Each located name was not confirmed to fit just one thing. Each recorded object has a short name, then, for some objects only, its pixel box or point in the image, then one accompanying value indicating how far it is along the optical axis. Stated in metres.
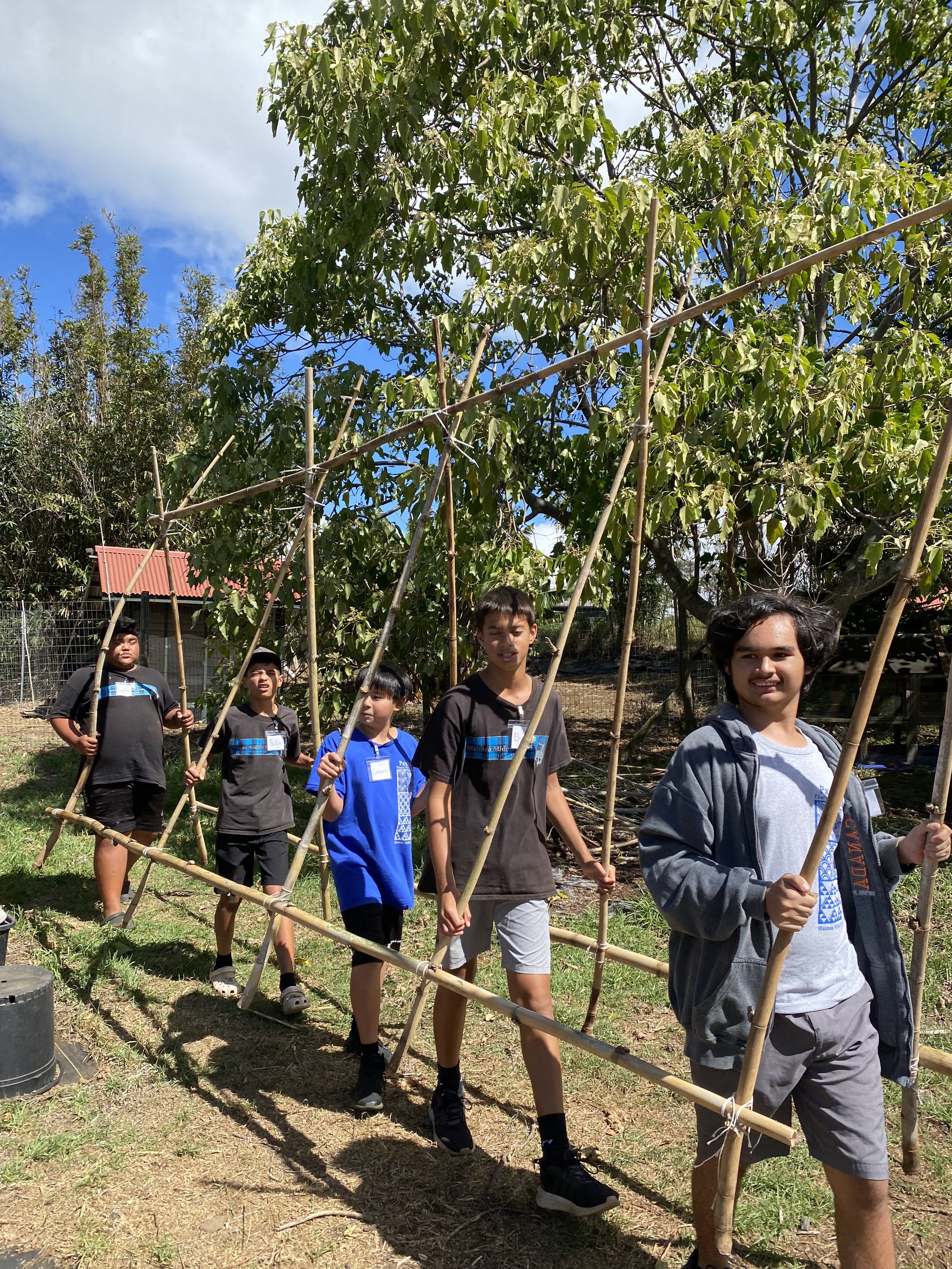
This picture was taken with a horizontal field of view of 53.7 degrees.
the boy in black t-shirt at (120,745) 5.03
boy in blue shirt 3.27
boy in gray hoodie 1.94
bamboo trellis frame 1.84
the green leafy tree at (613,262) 4.81
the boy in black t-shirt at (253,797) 4.29
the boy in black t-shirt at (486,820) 2.87
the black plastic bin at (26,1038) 3.37
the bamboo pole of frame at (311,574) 3.64
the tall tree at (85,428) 18.64
